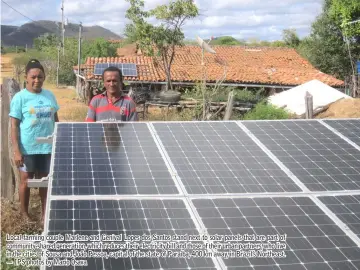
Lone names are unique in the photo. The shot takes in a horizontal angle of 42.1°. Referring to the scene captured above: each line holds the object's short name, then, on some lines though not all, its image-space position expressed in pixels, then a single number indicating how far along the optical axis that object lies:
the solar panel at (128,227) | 2.57
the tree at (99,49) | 45.91
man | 5.33
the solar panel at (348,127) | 4.55
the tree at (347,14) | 27.17
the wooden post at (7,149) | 6.73
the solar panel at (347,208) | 3.11
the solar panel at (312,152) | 3.67
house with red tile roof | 25.89
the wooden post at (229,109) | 12.98
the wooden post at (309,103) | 12.60
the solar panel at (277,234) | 2.67
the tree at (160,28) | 22.75
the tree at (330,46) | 30.77
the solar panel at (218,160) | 3.49
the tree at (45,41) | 60.60
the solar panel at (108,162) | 3.35
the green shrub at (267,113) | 16.25
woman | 5.50
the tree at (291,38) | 51.64
